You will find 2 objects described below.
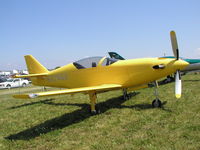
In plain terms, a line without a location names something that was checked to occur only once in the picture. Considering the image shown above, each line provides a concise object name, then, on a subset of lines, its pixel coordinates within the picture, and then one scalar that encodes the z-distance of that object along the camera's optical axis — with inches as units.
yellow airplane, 267.7
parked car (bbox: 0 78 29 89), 1378.0
